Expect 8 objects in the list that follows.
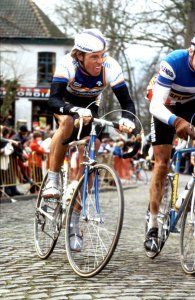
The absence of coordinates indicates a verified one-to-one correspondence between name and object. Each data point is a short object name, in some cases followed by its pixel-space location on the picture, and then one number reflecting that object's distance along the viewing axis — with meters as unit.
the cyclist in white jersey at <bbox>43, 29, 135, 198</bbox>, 6.29
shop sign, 57.22
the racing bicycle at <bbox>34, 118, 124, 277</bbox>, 5.54
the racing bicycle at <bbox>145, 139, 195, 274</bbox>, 6.02
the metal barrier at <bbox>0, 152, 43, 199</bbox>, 17.50
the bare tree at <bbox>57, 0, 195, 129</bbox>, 25.67
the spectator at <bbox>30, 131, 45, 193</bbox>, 19.22
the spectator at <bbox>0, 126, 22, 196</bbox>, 17.02
